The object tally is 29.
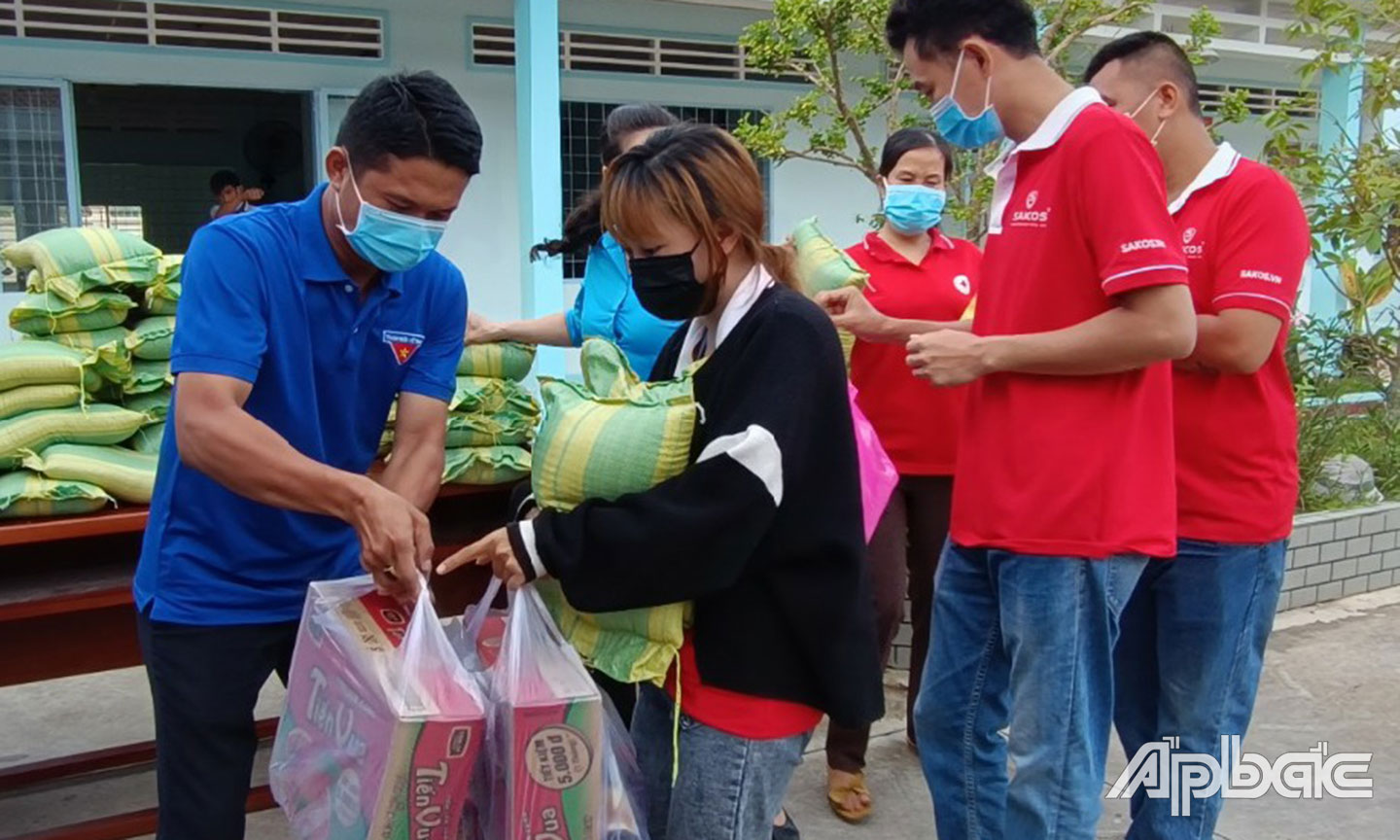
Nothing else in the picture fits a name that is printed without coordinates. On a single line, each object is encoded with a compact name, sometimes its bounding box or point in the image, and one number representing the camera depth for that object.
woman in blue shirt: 3.05
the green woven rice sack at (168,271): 2.90
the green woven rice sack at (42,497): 2.49
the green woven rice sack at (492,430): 3.04
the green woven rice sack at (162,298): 2.87
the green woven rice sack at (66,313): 2.76
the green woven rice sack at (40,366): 2.63
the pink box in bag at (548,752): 1.70
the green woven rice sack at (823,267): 2.97
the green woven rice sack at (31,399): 2.63
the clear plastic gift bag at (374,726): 1.65
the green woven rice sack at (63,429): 2.58
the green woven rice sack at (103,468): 2.56
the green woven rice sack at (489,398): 3.07
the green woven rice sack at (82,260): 2.78
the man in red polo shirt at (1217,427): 2.50
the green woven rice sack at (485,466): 3.00
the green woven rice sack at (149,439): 2.81
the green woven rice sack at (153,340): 2.79
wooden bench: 2.53
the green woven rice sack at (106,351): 2.72
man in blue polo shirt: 1.93
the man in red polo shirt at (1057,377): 2.07
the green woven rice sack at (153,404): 2.81
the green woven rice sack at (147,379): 2.79
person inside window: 6.97
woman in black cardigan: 1.75
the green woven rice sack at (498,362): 3.20
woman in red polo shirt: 3.52
